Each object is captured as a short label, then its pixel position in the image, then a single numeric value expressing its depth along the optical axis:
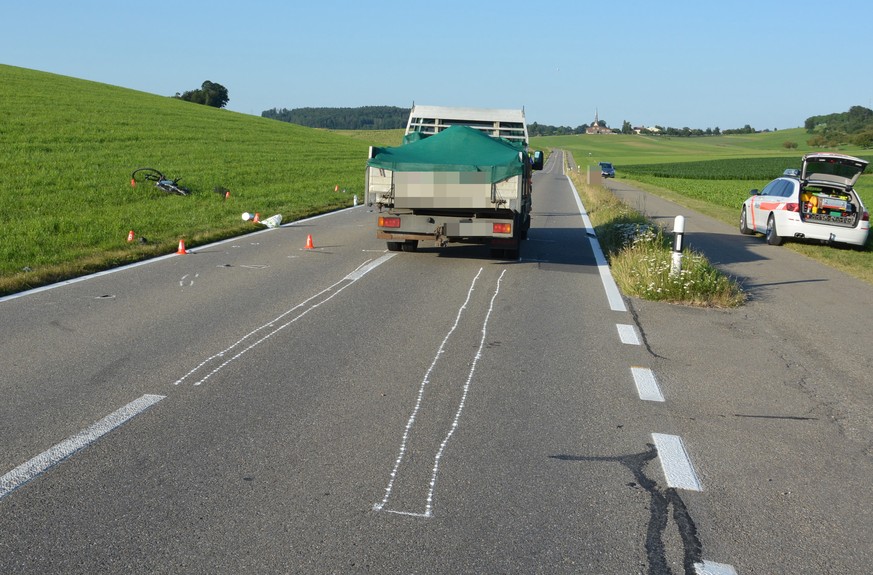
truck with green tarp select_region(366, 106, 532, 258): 13.36
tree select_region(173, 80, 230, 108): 123.19
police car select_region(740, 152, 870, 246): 18.38
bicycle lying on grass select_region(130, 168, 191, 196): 25.22
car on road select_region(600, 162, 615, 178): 68.62
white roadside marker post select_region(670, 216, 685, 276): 11.38
